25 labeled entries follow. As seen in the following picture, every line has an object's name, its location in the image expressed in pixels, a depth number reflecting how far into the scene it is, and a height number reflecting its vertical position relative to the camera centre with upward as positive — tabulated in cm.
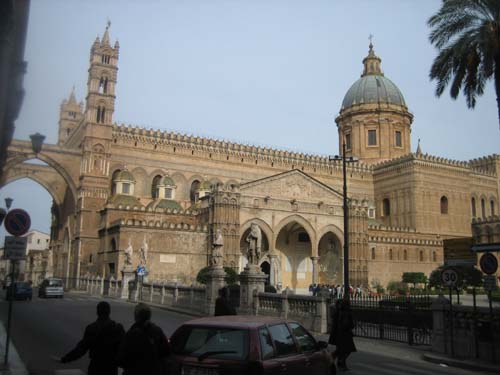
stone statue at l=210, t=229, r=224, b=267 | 2316 +101
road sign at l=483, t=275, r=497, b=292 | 1164 -3
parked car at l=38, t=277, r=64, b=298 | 3133 -112
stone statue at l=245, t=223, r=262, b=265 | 2109 +121
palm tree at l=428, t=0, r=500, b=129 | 1641 +783
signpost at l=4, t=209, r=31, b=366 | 963 +74
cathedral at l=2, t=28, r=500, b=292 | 4150 +739
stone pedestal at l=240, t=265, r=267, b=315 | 2027 -37
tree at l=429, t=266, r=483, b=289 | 3739 +37
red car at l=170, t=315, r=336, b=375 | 509 -79
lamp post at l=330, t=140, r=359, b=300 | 1992 +93
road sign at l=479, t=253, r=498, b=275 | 1155 +40
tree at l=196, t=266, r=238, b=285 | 3444 -12
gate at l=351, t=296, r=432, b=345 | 1518 -137
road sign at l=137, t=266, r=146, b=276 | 3012 +12
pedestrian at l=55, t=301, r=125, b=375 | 541 -82
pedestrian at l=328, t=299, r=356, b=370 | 983 -112
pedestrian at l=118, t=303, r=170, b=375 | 505 -78
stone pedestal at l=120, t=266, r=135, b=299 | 3309 -41
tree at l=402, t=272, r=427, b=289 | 4917 +15
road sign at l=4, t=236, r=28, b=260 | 971 +41
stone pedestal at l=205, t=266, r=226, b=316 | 2206 -40
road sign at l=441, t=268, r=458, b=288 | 1246 +6
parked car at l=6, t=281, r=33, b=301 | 2822 -117
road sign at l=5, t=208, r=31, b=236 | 960 +92
